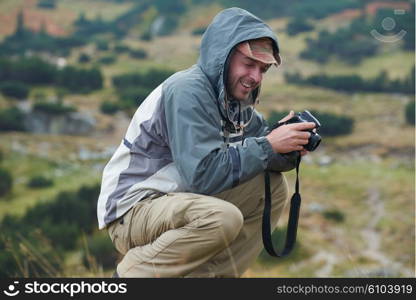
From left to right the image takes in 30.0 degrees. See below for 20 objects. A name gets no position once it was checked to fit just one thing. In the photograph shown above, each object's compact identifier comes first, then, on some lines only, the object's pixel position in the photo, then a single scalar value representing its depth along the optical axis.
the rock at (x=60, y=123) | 36.34
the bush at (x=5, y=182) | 27.98
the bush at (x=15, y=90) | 43.69
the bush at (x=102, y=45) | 57.53
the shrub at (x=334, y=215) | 23.20
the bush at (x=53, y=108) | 37.88
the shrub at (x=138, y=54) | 54.66
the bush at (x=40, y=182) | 29.29
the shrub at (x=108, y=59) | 53.36
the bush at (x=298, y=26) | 55.06
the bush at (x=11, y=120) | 37.16
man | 3.47
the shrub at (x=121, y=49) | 56.33
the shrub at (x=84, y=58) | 55.06
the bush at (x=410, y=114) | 33.03
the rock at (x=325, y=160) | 30.61
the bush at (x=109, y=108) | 38.43
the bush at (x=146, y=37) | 60.09
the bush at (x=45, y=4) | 71.12
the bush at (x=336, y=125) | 34.31
